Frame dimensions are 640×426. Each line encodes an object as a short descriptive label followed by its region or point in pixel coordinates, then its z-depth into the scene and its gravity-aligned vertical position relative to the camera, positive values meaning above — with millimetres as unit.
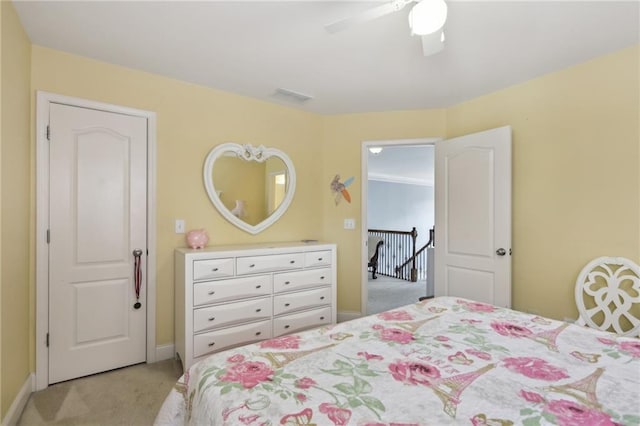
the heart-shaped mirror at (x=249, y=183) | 2951 +300
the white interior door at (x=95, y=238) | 2266 -183
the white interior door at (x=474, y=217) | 2738 -33
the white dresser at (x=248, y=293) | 2371 -656
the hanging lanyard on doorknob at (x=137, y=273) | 2529 -470
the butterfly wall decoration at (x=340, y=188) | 3625 +290
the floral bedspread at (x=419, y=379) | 852 -535
